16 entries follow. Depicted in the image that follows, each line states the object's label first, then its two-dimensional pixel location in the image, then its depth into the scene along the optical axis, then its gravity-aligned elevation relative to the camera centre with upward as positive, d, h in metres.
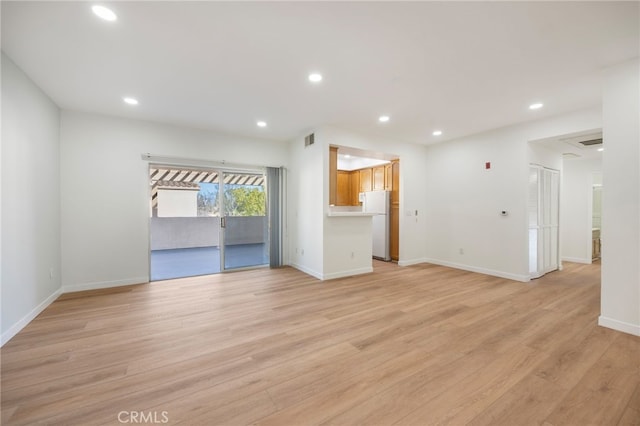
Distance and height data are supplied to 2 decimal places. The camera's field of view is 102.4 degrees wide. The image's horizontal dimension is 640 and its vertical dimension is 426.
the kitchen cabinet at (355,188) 7.58 +0.67
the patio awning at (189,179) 5.21 +0.78
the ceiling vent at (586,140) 4.16 +1.21
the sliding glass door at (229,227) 5.05 -0.35
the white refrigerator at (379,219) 6.21 -0.22
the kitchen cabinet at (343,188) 7.80 +0.68
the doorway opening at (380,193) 5.87 +0.41
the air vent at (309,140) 4.83 +1.34
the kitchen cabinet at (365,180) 7.12 +0.83
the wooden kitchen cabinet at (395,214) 5.91 -0.10
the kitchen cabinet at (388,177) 6.34 +0.81
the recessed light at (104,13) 1.91 +1.50
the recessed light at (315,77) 2.85 +1.50
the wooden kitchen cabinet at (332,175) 4.72 +0.65
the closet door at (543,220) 4.57 -0.19
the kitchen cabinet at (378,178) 6.69 +0.84
